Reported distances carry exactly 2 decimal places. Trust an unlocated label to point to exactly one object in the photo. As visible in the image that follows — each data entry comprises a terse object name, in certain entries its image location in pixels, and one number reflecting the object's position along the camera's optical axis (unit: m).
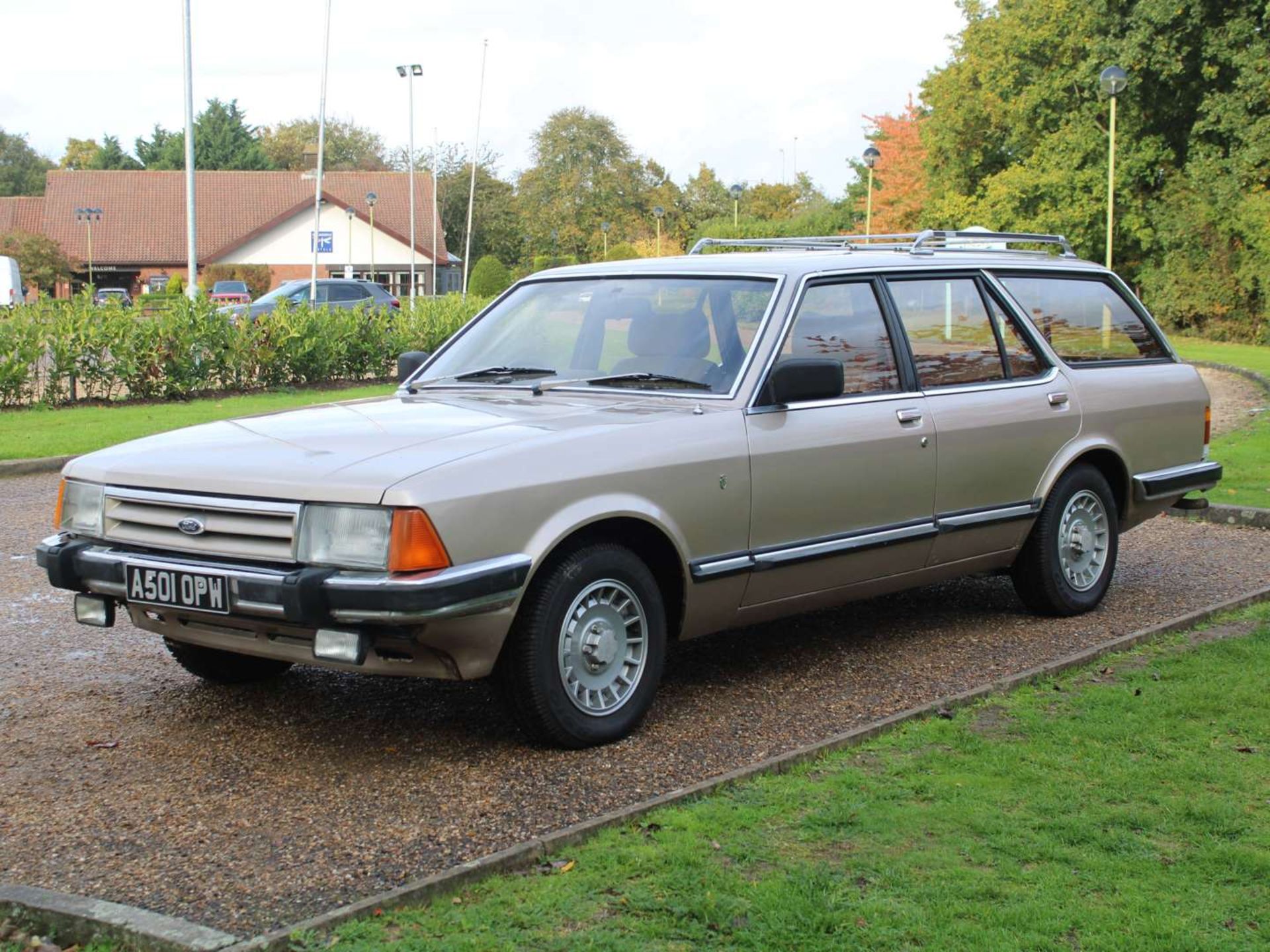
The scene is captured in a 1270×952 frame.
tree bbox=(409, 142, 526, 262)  91.19
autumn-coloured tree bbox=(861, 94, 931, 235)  60.75
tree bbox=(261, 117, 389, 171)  121.56
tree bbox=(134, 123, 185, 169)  104.06
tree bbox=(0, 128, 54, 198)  125.38
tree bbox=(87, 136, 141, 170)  108.12
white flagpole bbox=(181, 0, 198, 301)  27.12
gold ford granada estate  4.84
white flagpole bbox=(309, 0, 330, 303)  43.41
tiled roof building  76.94
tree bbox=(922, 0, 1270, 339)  37.84
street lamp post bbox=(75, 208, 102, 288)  69.38
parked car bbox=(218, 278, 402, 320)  35.62
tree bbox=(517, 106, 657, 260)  88.06
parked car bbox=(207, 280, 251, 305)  48.09
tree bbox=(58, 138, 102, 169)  121.81
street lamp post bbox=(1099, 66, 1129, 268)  27.70
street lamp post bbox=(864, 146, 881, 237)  31.55
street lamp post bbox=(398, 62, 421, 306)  59.37
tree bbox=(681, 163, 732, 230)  91.19
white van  39.05
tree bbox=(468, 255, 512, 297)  58.94
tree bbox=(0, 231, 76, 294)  66.81
